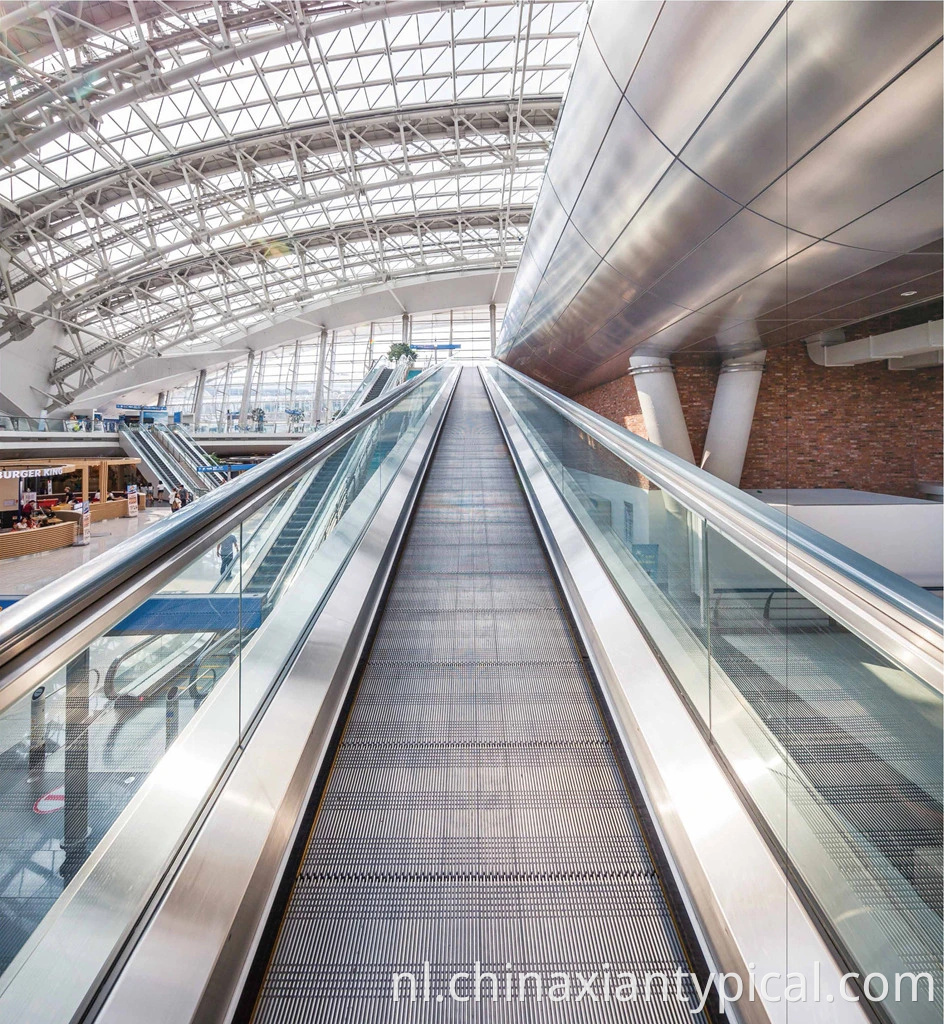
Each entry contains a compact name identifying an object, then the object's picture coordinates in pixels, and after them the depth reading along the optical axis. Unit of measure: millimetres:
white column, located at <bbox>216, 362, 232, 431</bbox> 41362
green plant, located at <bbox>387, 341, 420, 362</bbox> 26516
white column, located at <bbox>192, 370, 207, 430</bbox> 41875
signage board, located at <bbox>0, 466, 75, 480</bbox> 19766
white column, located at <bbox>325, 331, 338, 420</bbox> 40688
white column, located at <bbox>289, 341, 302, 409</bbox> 41156
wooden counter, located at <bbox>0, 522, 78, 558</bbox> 14508
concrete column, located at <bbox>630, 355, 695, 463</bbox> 10297
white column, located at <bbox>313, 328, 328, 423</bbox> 40094
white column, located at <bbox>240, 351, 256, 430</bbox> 40656
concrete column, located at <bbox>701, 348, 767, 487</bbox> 9719
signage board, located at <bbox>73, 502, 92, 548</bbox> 17047
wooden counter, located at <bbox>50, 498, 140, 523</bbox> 18469
